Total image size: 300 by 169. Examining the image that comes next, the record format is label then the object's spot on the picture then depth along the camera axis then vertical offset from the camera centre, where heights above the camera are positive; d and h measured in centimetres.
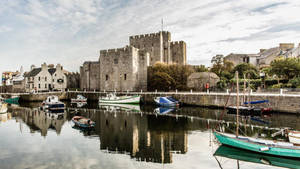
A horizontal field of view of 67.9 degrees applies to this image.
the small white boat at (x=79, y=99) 4122 -202
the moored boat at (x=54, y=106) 2953 -235
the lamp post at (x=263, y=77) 3167 +158
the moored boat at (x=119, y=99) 3597 -187
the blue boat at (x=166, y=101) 3174 -206
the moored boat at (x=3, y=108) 2691 -234
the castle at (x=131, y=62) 4131 +506
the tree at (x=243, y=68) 4194 +358
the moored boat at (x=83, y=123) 1773 -279
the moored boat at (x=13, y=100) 4362 -221
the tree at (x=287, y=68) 2983 +251
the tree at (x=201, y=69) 4405 +362
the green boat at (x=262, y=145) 1013 -284
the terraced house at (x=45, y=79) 4988 +217
